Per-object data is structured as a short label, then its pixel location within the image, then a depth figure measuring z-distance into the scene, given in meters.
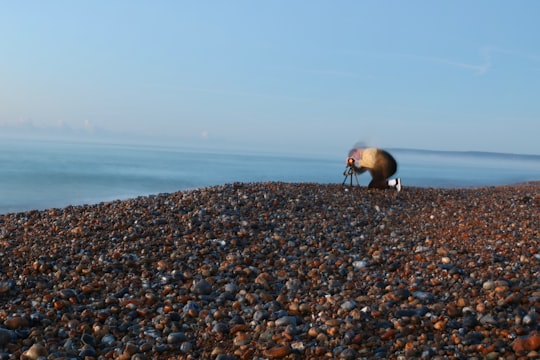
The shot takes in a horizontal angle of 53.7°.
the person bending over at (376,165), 15.51
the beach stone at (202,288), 7.32
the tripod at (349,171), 15.73
